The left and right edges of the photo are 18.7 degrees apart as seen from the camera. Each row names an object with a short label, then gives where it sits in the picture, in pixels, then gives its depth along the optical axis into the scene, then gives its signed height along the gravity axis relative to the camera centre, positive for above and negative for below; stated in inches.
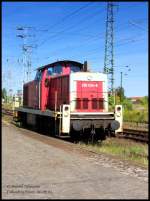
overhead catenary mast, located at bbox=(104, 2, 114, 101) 1741.9 +243.2
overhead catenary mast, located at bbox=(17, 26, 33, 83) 2058.6 +262.6
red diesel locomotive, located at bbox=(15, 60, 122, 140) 669.9 +4.7
